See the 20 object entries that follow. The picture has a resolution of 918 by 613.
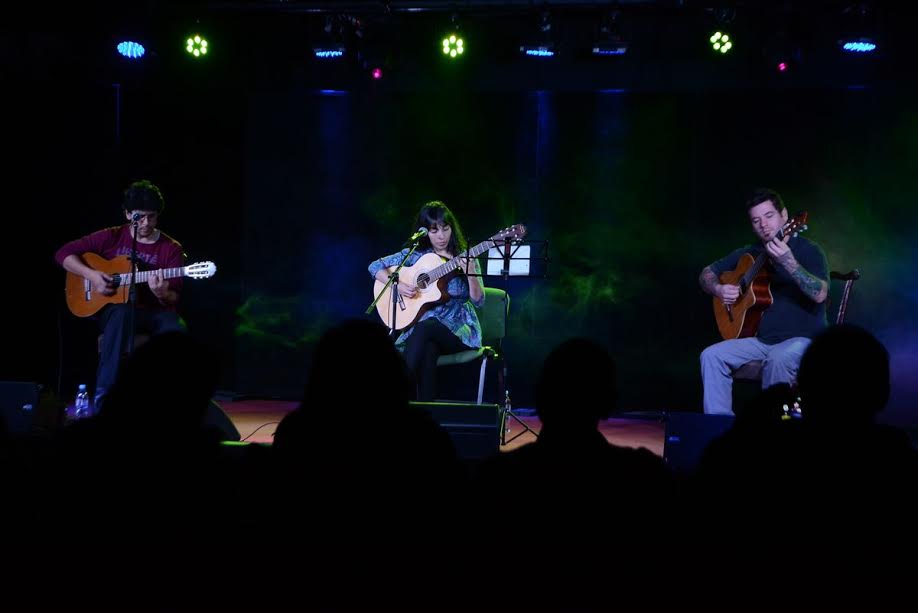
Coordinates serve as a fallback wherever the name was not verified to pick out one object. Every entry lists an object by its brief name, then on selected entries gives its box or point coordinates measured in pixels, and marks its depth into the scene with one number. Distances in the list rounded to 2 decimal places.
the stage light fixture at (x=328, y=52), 6.71
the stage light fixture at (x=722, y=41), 6.46
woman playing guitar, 5.44
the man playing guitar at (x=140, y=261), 5.47
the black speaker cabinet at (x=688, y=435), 3.23
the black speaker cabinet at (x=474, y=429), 3.61
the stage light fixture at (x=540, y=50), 6.49
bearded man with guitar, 4.79
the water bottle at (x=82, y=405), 5.68
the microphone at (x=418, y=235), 5.34
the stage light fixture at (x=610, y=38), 6.46
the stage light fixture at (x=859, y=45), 6.10
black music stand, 4.77
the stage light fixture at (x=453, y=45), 6.74
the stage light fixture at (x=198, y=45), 7.04
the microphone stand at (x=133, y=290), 4.88
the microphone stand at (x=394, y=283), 5.14
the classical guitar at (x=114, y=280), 5.61
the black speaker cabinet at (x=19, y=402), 4.03
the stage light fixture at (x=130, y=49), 6.83
